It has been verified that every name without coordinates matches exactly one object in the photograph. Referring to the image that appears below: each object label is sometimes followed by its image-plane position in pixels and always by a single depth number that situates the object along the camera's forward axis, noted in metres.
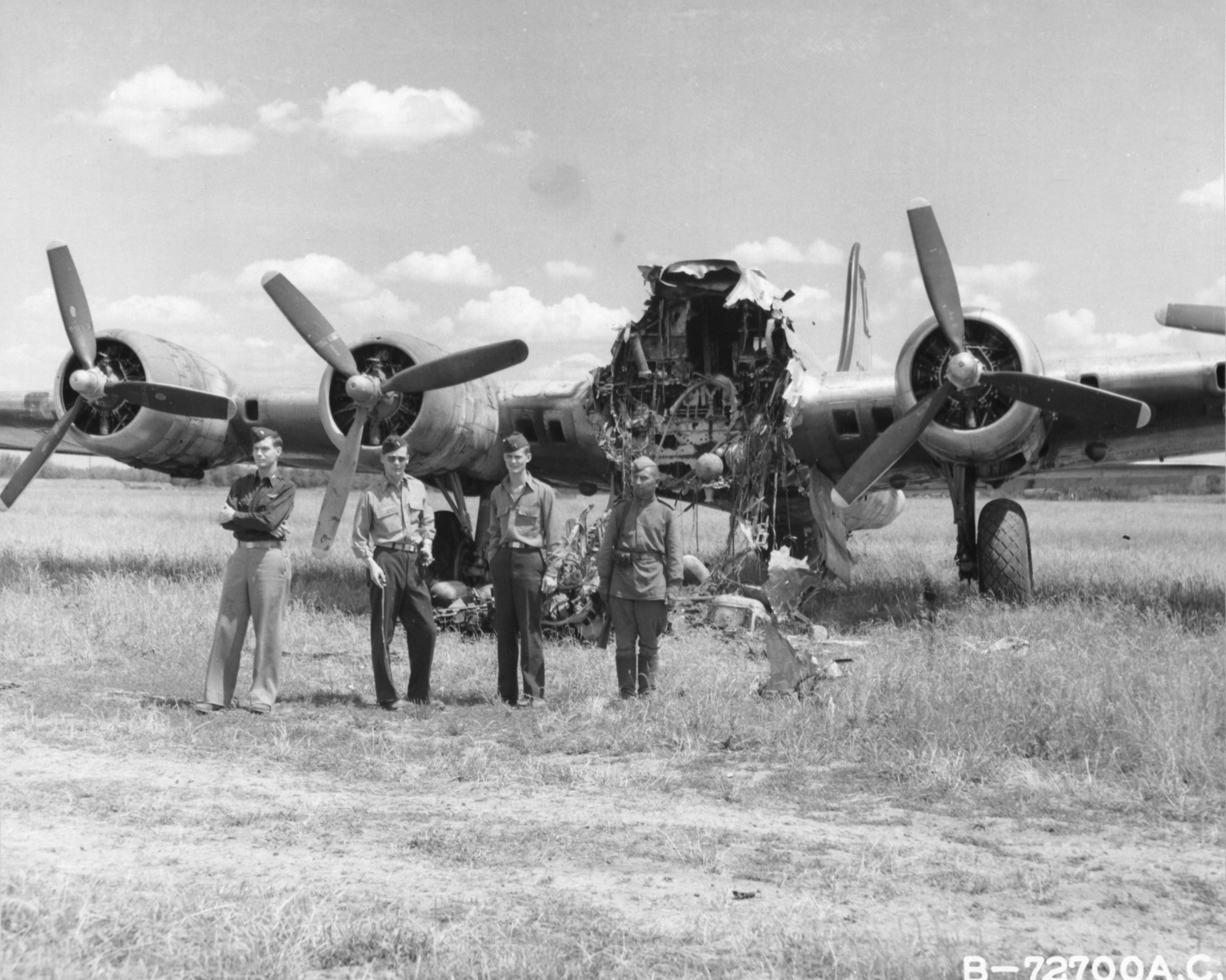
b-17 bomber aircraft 11.90
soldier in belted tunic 8.43
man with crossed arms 7.75
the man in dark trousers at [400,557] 8.19
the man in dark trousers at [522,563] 8.28
